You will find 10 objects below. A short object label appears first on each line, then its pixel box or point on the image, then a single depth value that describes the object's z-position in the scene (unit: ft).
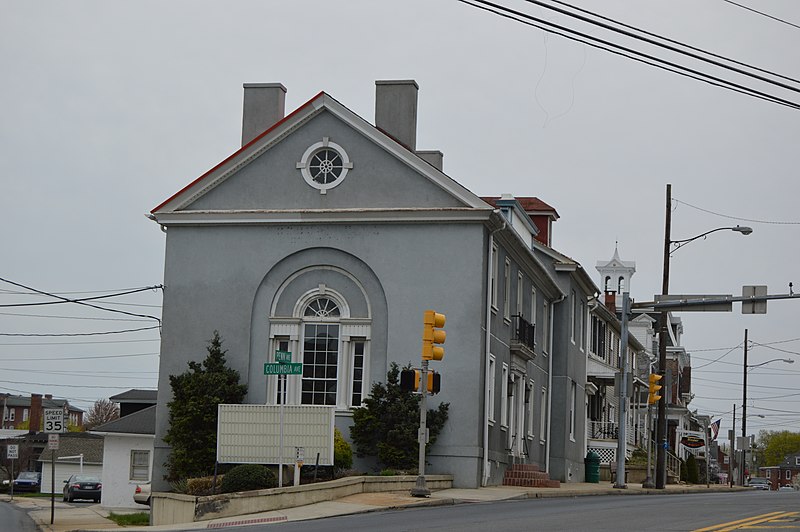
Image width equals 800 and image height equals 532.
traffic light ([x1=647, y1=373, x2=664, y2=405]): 125.90
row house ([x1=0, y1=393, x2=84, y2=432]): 428.97
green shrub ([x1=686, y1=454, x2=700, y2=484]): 207.82
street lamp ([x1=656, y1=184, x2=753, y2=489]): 139.85
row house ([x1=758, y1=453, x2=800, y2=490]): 483.10
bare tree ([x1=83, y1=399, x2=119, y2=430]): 368.38
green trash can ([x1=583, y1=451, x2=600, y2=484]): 153.69
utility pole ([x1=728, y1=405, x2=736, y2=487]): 230.48
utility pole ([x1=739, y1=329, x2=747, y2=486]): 236.43
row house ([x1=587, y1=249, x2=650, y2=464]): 171.83
